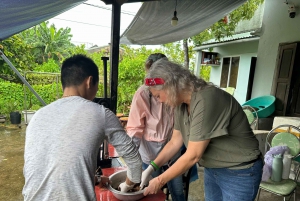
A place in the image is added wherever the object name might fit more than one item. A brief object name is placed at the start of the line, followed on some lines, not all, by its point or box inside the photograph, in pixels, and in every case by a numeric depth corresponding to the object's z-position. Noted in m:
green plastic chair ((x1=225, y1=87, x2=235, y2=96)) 6.26
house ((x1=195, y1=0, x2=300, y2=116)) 3.95
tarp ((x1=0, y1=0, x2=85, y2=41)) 1.46
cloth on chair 2.05
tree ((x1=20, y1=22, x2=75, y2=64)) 12.07
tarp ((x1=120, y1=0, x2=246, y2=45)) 3.27
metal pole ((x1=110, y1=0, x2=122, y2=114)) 1.93
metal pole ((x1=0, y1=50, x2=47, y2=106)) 2.65
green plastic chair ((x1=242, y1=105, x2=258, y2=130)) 3.39
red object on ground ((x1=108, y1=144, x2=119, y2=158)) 1.75
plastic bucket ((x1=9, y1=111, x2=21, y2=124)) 5.78
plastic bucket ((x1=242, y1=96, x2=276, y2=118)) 4.21
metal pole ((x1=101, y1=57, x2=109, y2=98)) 1.66
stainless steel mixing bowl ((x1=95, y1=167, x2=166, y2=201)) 1.11
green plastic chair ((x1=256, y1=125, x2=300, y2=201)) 1.86
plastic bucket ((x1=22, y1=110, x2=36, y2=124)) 5.98
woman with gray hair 1.03
